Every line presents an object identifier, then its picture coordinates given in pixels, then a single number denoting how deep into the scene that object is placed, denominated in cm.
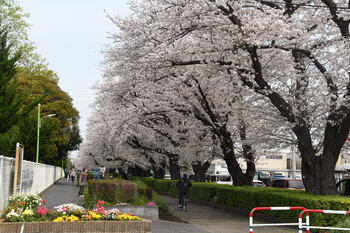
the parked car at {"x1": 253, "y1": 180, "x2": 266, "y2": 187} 3888
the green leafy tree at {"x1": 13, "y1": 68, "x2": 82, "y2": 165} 4316
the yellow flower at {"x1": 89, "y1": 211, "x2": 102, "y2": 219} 990
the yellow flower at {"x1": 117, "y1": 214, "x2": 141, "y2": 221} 1008
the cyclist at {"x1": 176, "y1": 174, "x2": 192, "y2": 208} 2367
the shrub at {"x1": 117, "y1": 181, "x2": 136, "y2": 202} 1853
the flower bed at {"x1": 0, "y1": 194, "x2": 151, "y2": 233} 921
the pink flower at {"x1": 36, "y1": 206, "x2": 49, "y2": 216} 1003
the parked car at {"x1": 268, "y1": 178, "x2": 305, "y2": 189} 2898
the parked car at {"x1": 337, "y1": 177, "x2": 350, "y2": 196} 2142
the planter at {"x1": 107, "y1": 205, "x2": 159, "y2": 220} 1777
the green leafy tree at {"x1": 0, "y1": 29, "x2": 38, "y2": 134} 2620
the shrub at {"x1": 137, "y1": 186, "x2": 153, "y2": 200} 2056
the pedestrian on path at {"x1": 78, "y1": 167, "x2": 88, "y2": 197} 3038
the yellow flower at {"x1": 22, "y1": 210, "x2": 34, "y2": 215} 967
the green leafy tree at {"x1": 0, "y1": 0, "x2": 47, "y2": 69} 4575
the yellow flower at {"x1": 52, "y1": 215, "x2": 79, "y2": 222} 949
